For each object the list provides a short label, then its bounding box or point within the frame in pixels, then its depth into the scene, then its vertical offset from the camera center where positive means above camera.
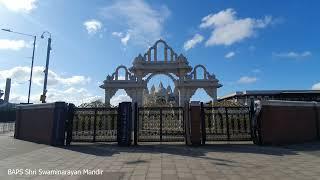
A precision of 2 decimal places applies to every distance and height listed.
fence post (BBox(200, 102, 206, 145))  9.06 -0.58
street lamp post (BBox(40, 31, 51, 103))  14.12 +2.91
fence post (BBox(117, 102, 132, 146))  8.87 -0.40
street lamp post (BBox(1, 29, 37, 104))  17.65 +4.40
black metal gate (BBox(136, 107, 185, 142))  9.52 -0.44
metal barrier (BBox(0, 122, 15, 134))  18.74 -1.22
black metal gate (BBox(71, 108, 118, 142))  9.49 -0.47
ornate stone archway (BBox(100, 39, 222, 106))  21.28 +4.46
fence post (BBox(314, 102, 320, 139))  10.66 -0.08
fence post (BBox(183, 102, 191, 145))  9.04 -0.33
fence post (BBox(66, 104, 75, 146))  9.29 -0.36
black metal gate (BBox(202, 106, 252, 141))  9.47 -0.46
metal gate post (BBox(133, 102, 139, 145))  9.14 -0.42
